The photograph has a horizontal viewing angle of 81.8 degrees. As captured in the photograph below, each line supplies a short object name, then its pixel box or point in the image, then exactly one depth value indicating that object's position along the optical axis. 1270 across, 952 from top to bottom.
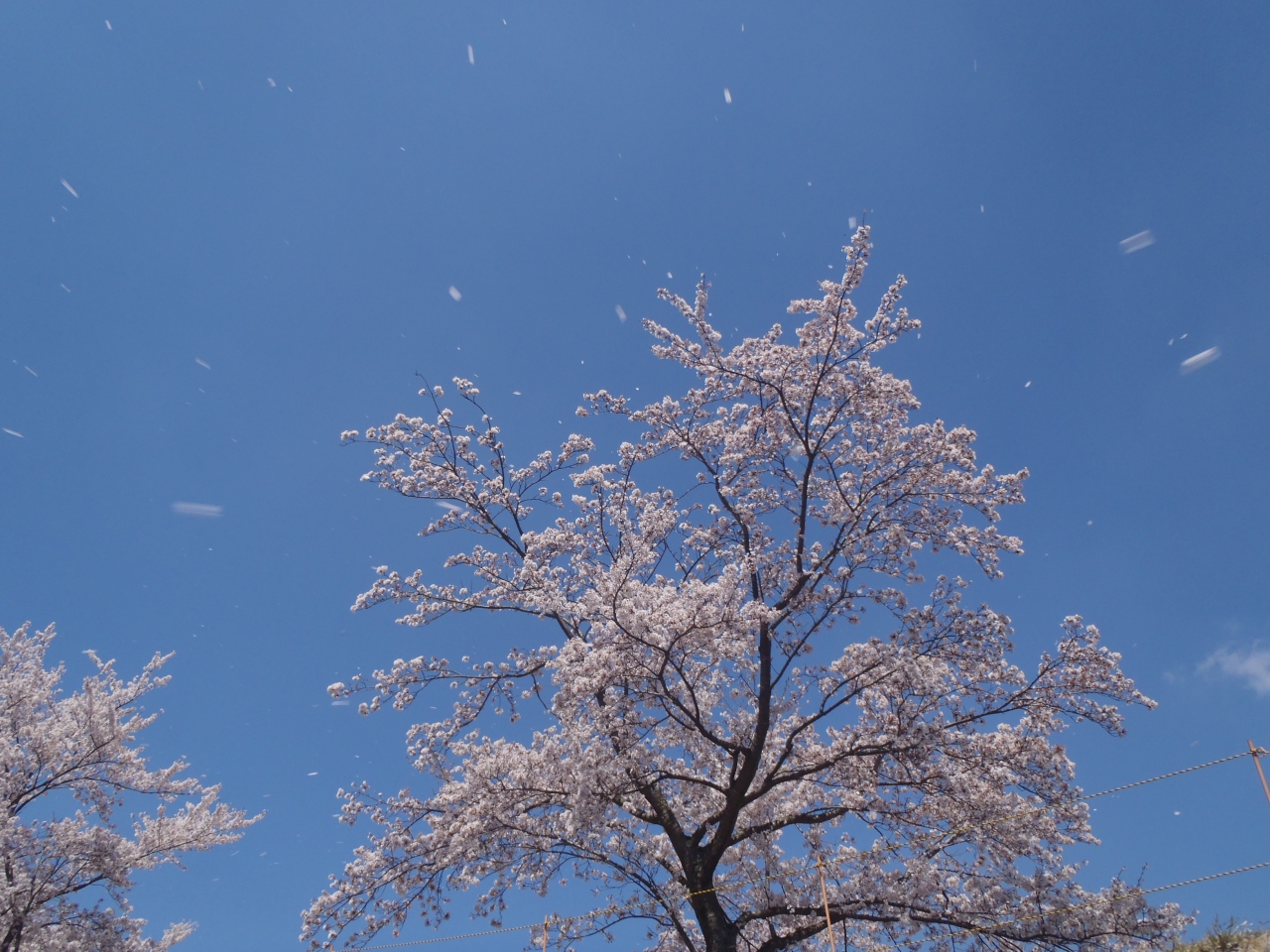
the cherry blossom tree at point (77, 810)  12.98
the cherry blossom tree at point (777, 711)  8.93
